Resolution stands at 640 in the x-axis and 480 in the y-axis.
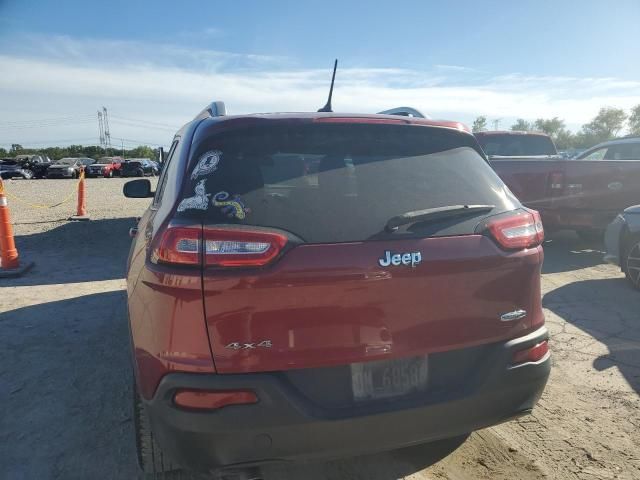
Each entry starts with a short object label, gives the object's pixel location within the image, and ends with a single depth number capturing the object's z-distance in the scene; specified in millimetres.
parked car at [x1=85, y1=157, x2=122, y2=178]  40781
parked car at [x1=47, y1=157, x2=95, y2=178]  37156
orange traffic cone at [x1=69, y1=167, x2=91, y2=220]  12320
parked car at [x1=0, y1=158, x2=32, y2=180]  35281
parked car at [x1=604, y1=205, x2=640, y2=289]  5602
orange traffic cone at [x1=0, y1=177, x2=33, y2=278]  6734
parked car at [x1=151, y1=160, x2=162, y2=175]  44991
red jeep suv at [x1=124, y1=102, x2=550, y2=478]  1850
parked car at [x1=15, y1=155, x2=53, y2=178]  37438
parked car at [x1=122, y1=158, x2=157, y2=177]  42491
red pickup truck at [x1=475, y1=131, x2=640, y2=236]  7043
